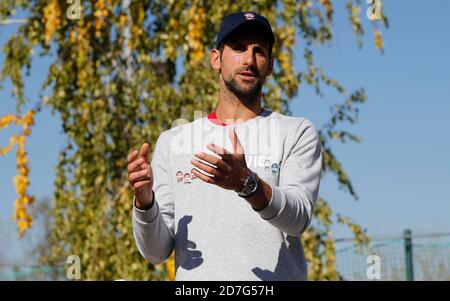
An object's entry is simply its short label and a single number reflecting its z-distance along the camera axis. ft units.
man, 13.91
